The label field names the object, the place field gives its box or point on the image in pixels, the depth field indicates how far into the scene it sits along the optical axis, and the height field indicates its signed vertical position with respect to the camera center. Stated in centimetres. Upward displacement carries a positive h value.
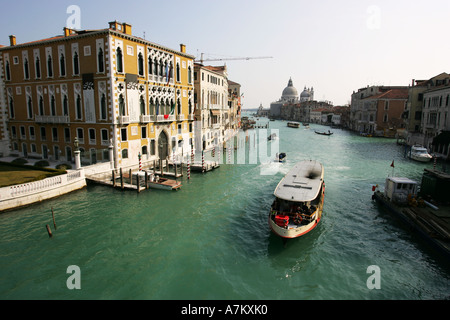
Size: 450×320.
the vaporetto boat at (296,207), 1470 -511
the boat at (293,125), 11169 -271
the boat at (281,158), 3781 -515
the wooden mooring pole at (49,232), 1489 -588
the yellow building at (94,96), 2609 +215
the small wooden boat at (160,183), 2375 -535
